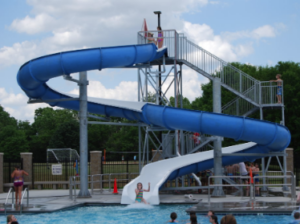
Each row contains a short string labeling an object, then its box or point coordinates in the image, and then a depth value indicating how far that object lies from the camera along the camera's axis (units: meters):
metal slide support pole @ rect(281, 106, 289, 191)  21.44
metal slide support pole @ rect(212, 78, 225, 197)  18.58
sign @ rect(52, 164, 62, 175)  25.75
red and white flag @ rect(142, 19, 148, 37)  23.56
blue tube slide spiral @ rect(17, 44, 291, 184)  16.75
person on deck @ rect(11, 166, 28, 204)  16.44
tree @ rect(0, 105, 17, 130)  86.81
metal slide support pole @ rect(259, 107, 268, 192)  21.08
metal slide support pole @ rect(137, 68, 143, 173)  22.67
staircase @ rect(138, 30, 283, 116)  21.52
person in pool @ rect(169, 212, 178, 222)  10.61
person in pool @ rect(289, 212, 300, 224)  8.88
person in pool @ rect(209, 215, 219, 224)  8.12
